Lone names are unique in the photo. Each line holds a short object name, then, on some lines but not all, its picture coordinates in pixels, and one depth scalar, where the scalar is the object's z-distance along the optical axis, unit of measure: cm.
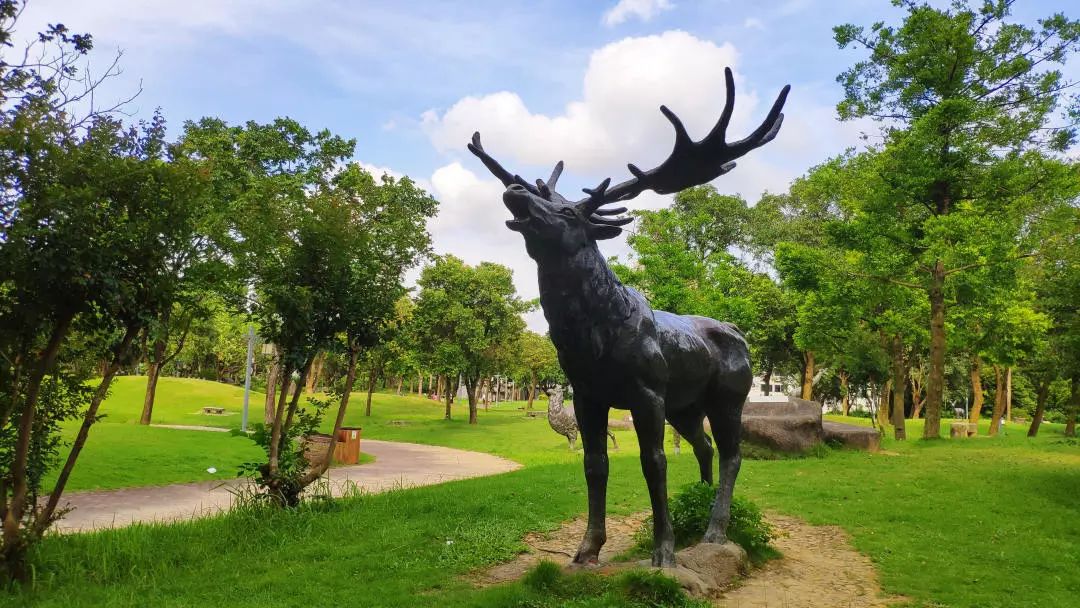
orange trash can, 1686
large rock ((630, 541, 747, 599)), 472
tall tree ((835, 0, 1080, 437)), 1627
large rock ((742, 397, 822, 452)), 1424
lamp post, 2139
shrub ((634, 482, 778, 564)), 605
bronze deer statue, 459
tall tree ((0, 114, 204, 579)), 486
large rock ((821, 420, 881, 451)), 1496
